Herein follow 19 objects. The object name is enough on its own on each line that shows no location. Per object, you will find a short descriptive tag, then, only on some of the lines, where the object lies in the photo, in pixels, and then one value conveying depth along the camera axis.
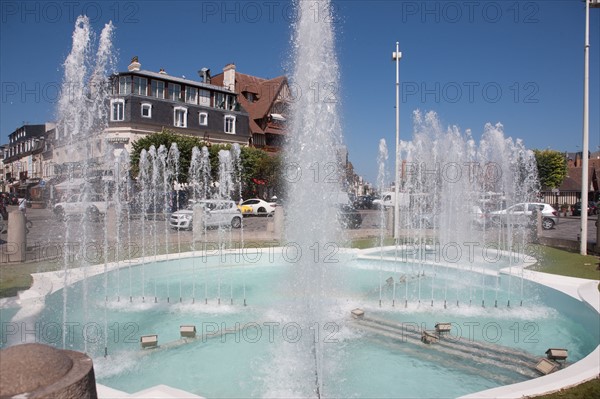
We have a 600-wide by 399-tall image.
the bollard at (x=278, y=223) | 19.02
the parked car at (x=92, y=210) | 28.24
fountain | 5.48
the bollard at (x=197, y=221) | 18.22
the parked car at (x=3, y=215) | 23.12
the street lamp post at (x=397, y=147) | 19.62
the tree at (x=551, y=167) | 54.56
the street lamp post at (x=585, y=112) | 14.34
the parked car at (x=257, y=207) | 34.47
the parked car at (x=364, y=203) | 54.22
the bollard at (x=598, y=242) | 14.24
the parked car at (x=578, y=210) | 40.84
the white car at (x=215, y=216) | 22.11
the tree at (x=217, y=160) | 35.97
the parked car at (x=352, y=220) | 26.98
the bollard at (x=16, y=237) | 12.13
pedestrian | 23.69
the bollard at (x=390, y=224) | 21.98
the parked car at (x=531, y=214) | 24.50
